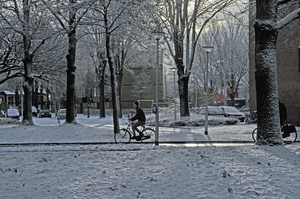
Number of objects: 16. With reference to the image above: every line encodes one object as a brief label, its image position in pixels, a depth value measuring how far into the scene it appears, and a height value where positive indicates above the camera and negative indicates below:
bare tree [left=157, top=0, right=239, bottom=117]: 24.09 +5.63
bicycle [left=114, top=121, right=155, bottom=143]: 14.59 -1.43
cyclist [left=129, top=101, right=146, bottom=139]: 14.04 -0.50
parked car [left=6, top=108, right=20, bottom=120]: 45.23 -1.00
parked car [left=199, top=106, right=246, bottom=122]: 30.14 -0.74
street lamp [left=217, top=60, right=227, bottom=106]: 45.15 +3.00
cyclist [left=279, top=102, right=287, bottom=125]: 13.36 -0.40
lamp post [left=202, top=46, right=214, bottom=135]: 18.01 +2.73
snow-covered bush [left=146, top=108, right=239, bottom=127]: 24.27 -1.23
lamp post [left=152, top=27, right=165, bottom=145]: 13.69 +2.63
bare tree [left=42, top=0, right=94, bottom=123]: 15.42 +4.26
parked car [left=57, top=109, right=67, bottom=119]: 45.12 -0.97
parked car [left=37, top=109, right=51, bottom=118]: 51.55 -1.09
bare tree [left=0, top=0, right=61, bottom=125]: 20.97 +4.46
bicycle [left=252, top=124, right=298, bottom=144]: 13.68 -1.07
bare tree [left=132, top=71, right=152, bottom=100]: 57.81 +3.54
